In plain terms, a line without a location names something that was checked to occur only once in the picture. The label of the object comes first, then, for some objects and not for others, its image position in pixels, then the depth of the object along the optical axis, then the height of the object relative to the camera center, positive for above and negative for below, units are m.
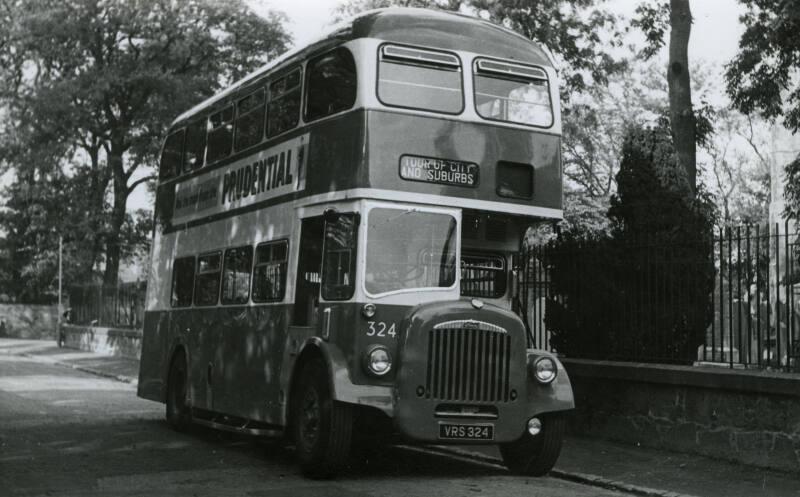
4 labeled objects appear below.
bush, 12.77 +1.38
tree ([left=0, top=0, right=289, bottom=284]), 43.59 +12.25
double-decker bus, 10.27 +1.38
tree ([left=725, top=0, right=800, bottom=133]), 20.02 +6.07
